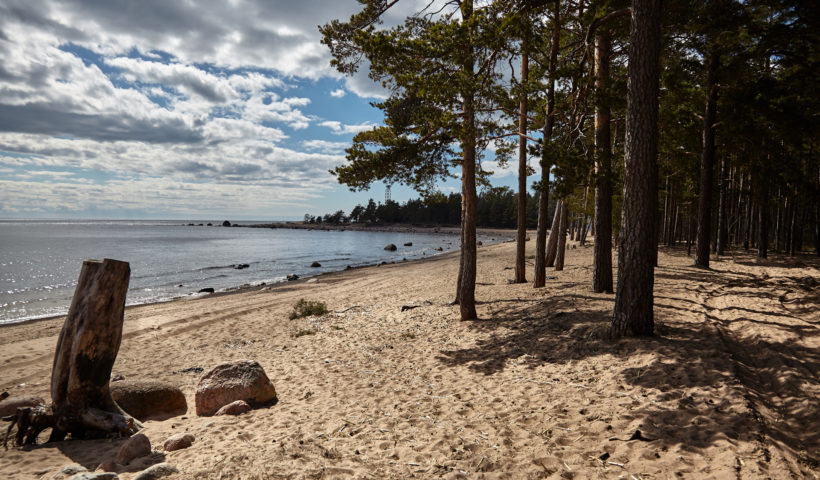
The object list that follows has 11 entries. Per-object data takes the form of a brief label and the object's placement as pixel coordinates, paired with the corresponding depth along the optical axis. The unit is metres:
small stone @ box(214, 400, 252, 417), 6.20
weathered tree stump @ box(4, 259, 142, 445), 5.25
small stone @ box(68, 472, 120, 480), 3.62
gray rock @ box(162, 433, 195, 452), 4.78
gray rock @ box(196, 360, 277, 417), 6.51
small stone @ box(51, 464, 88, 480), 3.98
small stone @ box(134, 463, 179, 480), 3.89
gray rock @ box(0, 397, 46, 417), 6.02
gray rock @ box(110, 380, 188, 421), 6.45
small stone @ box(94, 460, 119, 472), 4.16
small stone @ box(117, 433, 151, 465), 4.49
